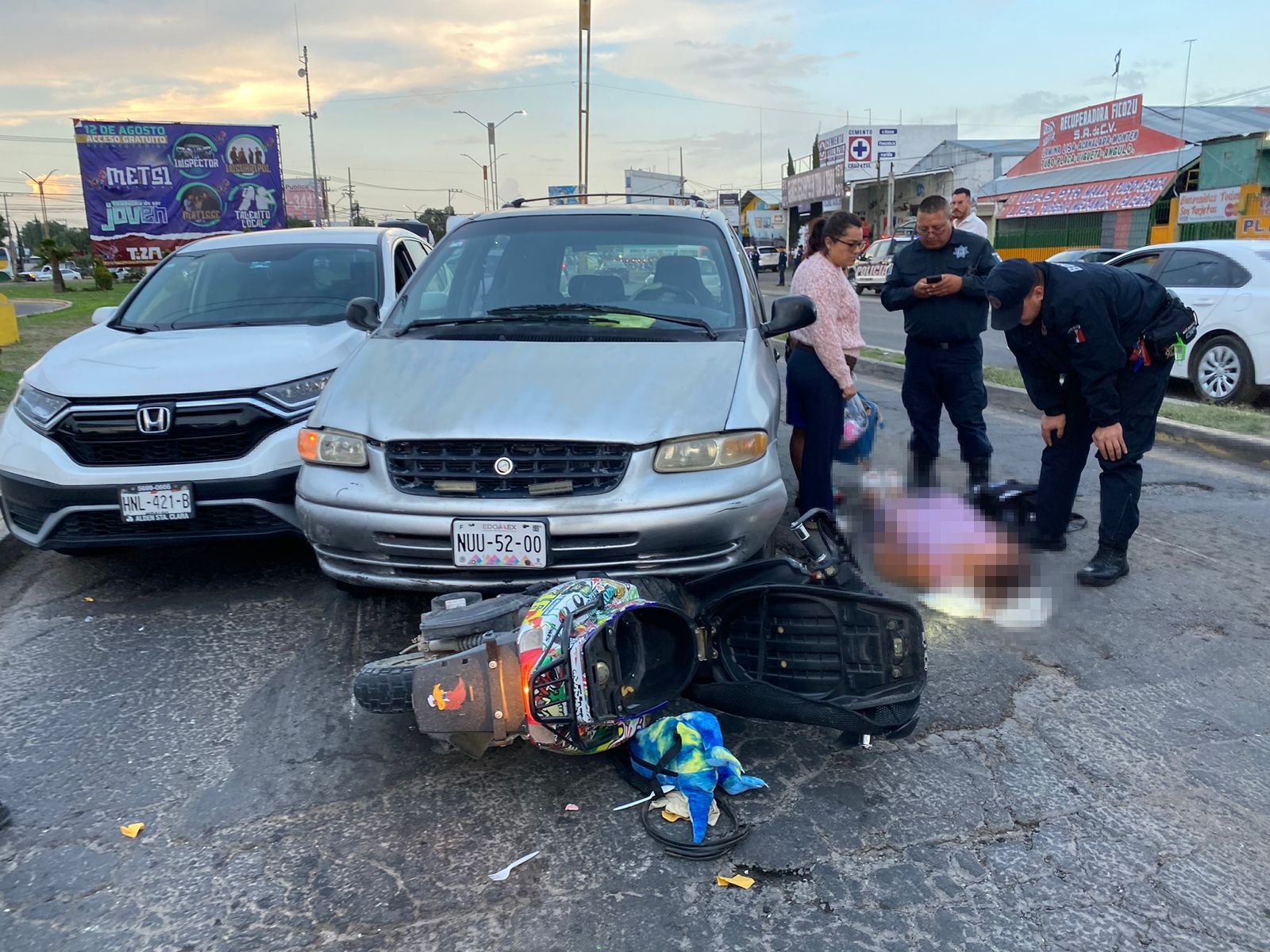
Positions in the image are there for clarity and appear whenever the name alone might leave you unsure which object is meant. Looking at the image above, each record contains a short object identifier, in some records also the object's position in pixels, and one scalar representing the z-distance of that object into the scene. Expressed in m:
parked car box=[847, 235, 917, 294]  29.17
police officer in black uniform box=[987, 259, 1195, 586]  4.09
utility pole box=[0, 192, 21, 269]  70.14
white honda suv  4.14
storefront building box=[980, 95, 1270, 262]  25.97
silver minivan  3.29
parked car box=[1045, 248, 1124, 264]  17.09
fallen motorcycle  2.64
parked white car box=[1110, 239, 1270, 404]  8.54
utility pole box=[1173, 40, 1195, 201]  27.83
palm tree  32.62
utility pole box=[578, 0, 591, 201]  28.22
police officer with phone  5.45
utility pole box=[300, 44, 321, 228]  50.19
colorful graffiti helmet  2.61
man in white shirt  8.52
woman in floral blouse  4.96
